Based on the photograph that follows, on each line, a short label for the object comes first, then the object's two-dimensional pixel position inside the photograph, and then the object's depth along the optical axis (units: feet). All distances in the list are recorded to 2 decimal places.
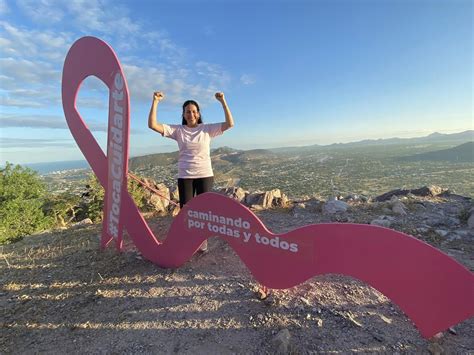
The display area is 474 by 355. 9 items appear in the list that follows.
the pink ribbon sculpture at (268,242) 6.92
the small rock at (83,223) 20.29
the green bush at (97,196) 22.30
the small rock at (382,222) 16.35
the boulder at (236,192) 24.12
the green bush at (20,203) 23.98
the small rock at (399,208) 18.15
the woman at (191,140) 11.71
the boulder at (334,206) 19.36
